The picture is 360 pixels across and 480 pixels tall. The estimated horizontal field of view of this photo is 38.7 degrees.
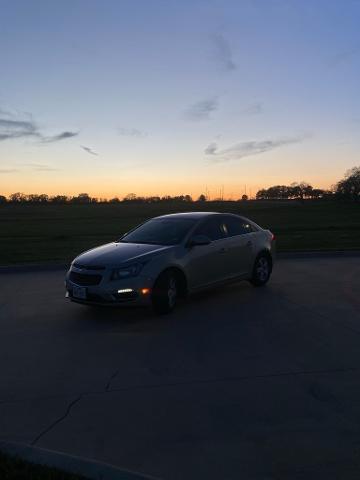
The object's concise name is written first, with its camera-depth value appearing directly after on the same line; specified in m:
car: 7.55
